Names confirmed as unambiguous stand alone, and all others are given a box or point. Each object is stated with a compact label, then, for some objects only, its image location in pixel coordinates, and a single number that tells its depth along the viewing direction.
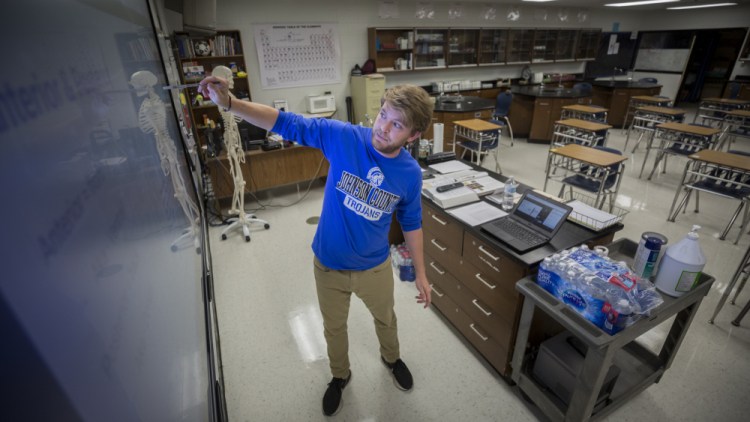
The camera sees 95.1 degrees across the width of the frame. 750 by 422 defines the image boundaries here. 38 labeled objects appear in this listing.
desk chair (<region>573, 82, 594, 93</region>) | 6.84
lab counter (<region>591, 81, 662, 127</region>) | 7.57
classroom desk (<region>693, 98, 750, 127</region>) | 5.94
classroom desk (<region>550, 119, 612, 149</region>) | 4.52
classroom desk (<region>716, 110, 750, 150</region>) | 5.26
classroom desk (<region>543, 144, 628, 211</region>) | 3.37
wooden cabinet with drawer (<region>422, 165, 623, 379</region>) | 1.74
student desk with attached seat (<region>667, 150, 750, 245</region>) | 3.22
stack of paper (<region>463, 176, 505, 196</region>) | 2.32
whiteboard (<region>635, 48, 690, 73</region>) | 8.91
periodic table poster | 5.09
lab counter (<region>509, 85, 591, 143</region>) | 6.37
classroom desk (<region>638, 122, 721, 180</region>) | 4.34
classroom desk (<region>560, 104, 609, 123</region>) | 5.56
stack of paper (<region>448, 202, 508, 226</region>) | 1.99
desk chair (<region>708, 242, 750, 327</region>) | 2.27
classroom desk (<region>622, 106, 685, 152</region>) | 5.45
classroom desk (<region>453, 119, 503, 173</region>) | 4.64
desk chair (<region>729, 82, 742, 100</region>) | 7.41
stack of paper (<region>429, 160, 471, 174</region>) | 2.69
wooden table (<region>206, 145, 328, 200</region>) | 4.04
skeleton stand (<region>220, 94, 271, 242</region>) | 3.21
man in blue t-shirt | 1.33
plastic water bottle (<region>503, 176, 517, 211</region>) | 2.12
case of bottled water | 1.33
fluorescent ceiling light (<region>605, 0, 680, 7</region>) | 6.94
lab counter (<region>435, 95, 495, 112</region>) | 5.49
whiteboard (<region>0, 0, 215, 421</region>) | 0.30
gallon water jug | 1.43
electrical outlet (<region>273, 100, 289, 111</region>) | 5.06
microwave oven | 5.30
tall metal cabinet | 5.40
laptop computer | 1.73
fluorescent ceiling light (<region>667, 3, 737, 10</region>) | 7.66
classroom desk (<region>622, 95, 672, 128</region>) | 6.52
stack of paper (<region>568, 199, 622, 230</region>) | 1.81
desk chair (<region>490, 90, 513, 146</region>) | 6.05
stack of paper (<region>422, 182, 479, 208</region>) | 2.17
